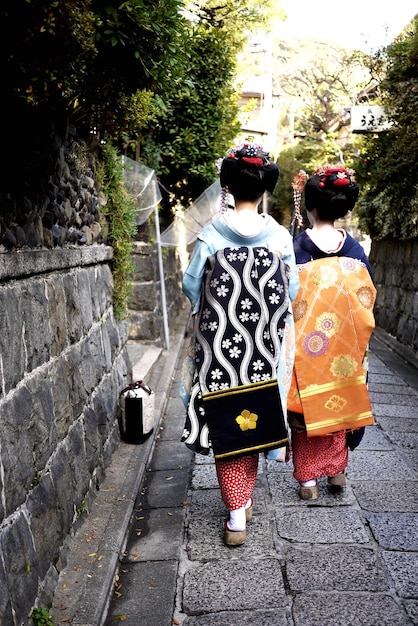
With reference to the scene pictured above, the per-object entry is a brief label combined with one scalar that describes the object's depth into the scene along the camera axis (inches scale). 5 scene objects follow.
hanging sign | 360.8
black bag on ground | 192.2
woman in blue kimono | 131.9
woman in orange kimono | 152.2
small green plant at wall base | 99.3
